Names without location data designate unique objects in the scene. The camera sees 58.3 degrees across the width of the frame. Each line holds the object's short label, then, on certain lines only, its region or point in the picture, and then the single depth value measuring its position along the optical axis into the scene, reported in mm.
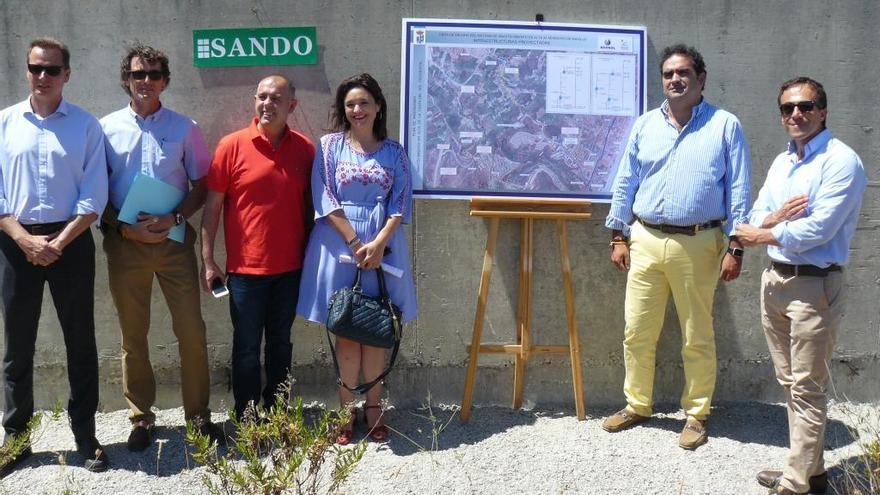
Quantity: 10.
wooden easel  4711
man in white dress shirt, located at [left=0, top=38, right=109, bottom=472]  4035
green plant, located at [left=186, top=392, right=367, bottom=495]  2801
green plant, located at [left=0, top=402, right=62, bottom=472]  3279
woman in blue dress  4383
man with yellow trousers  4367
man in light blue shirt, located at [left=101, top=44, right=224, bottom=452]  4332
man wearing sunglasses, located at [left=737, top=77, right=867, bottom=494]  3662
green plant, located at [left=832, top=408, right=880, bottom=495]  3098
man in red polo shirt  4359
